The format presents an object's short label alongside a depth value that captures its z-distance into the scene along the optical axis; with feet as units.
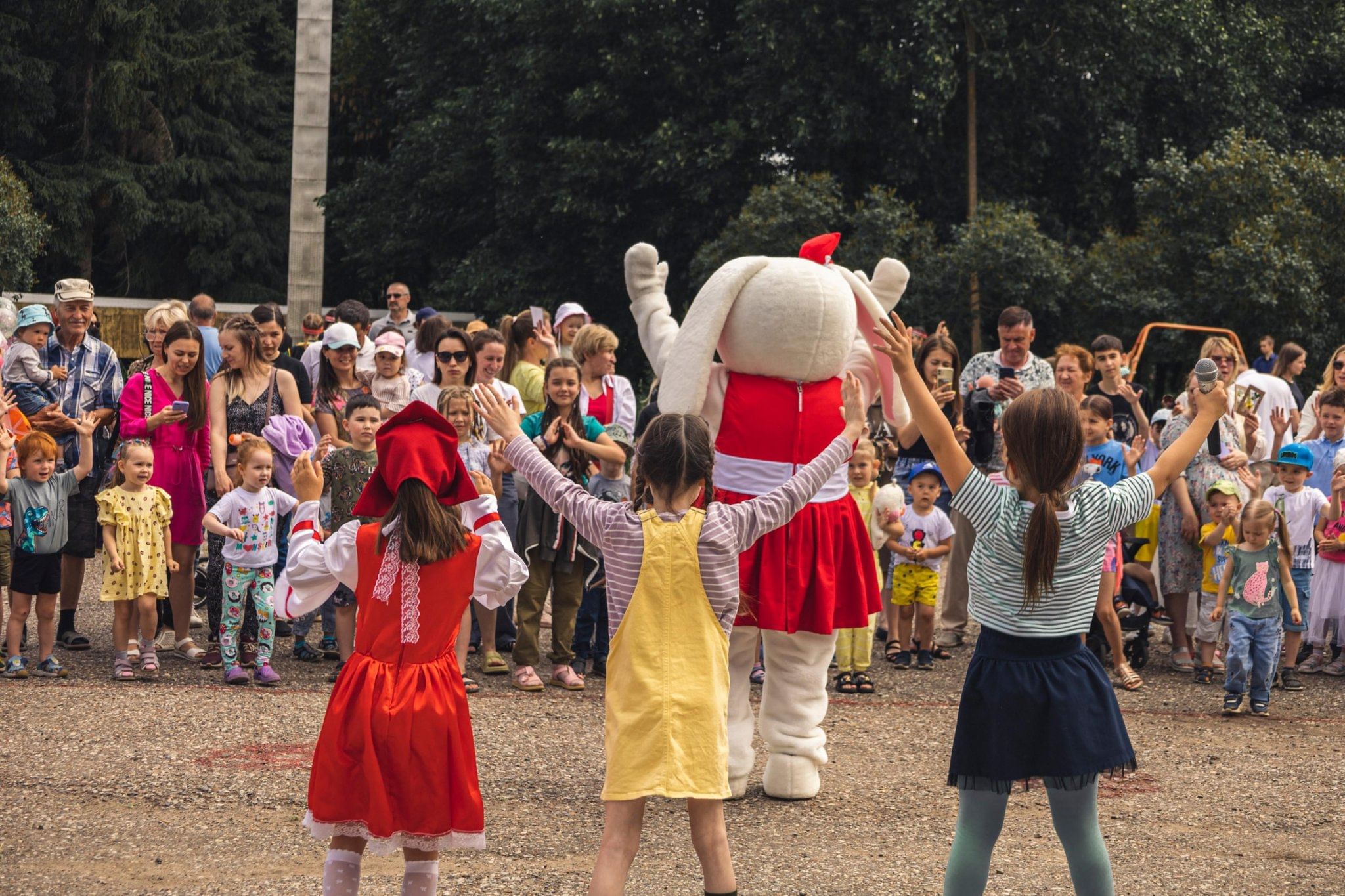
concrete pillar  77.66
